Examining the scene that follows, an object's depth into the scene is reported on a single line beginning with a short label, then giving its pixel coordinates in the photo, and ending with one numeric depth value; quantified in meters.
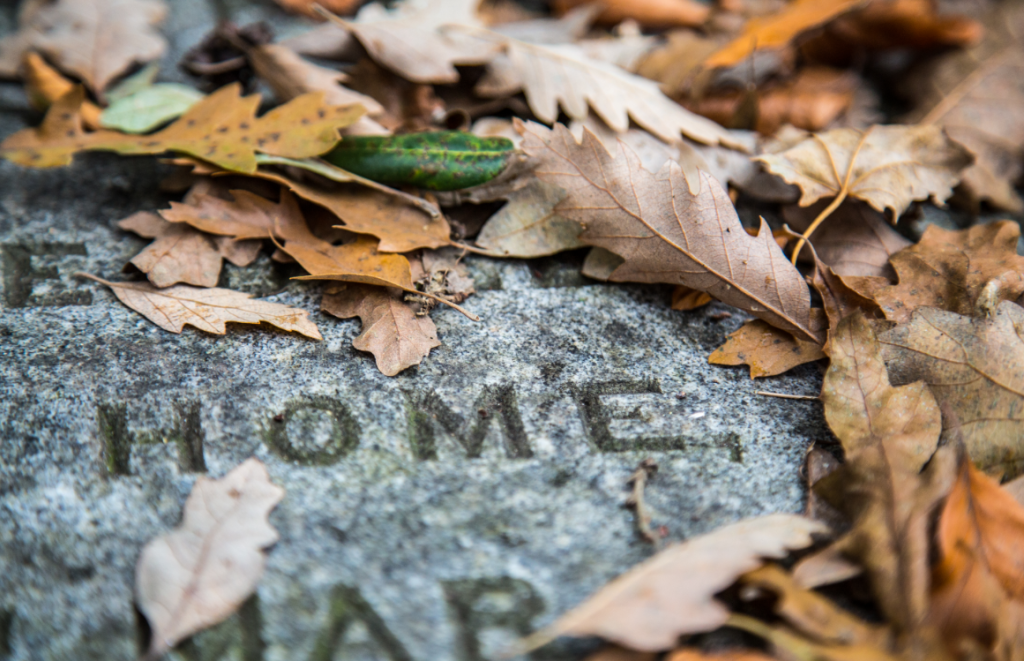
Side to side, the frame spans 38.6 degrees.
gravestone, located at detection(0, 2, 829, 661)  0.39
